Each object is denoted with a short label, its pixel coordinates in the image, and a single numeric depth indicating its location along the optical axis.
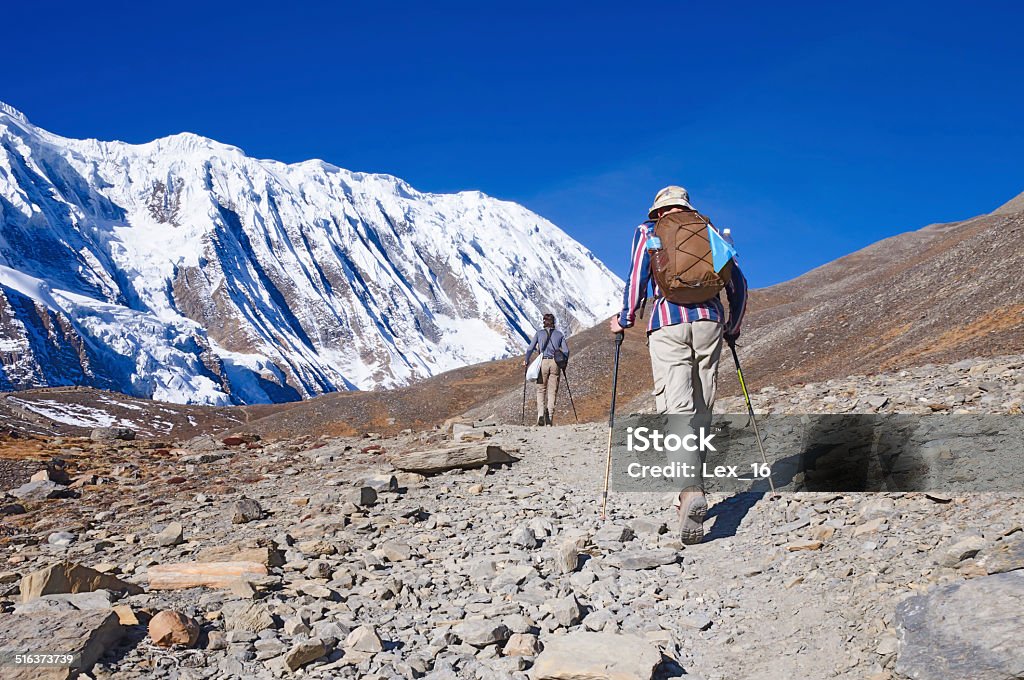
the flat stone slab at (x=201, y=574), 5.61
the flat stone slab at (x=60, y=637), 3.96
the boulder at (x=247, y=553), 6.01
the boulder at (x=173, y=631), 4.44
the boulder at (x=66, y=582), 4.96
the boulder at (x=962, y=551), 4.17
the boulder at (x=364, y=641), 4.38
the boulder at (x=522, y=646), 4.28
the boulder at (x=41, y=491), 10.48
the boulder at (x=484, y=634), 4.41
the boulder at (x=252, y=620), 4.64
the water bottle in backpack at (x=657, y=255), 6.32
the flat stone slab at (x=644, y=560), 5.65
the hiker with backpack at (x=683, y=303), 6.25
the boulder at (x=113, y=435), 19.14
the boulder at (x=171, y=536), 7.36
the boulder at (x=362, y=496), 8.13
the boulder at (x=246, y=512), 8.30
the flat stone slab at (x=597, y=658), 3.86
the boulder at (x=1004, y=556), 3.79
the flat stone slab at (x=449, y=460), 10.08
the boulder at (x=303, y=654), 4.18
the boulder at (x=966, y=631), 3.23
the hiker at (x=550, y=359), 16.34
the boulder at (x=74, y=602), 4.44
